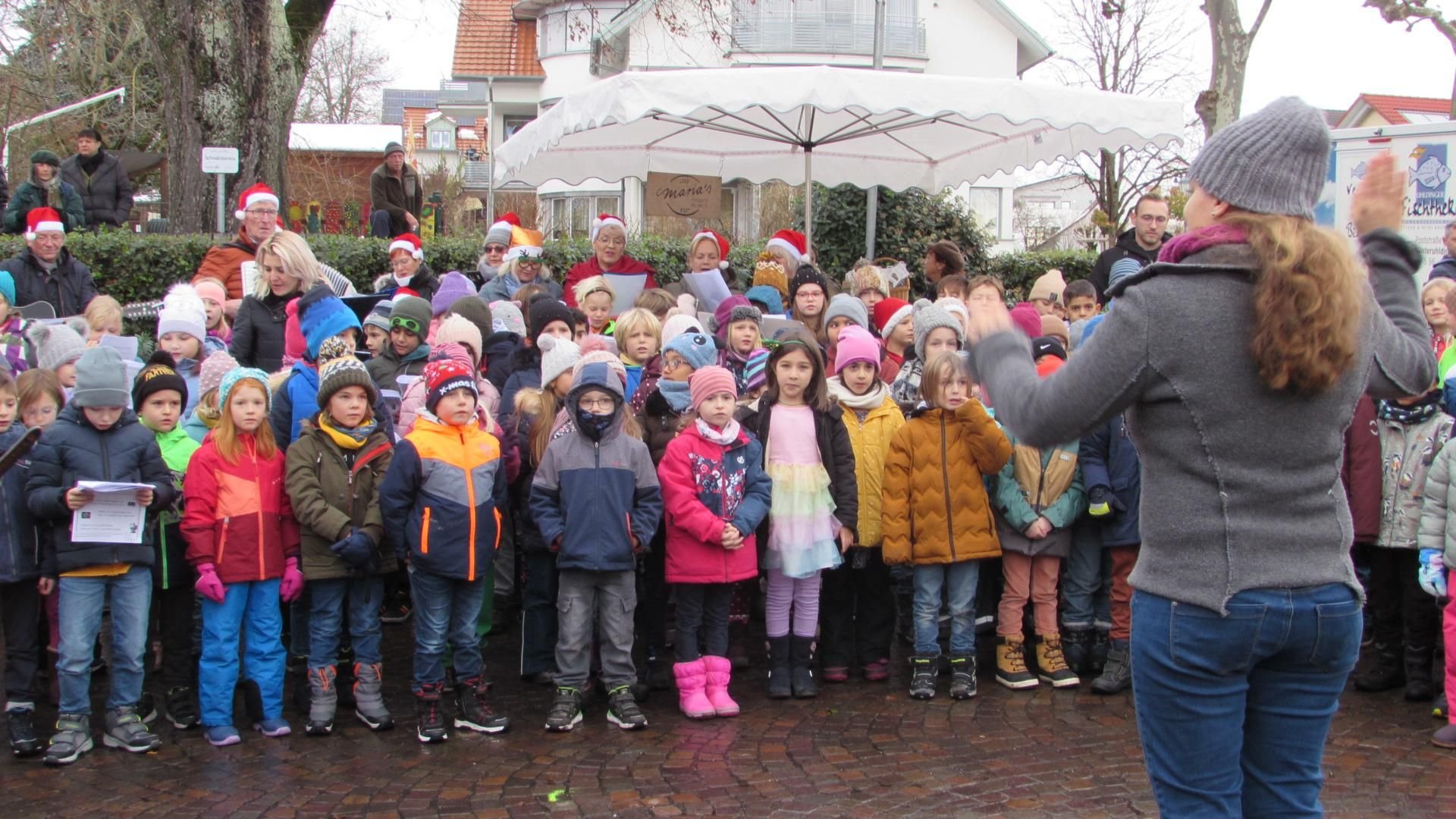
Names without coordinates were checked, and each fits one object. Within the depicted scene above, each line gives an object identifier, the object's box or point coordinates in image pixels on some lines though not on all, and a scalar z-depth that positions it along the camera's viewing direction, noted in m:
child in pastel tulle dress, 6.58
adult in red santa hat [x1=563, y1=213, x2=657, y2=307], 9.50
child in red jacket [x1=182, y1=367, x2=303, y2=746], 5.82
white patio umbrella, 7.64
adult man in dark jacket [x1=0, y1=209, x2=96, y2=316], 9.31
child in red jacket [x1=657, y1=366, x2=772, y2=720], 6.30
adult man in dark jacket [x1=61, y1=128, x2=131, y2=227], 13.76
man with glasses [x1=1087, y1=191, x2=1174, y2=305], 9.73
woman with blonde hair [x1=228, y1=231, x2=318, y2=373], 7.64
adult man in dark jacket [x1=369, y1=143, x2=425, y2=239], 13.32
